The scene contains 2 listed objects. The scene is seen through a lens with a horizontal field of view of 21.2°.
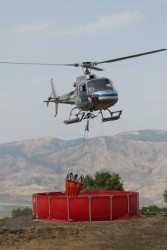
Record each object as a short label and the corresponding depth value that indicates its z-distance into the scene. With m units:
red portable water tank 37.41
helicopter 34.72
